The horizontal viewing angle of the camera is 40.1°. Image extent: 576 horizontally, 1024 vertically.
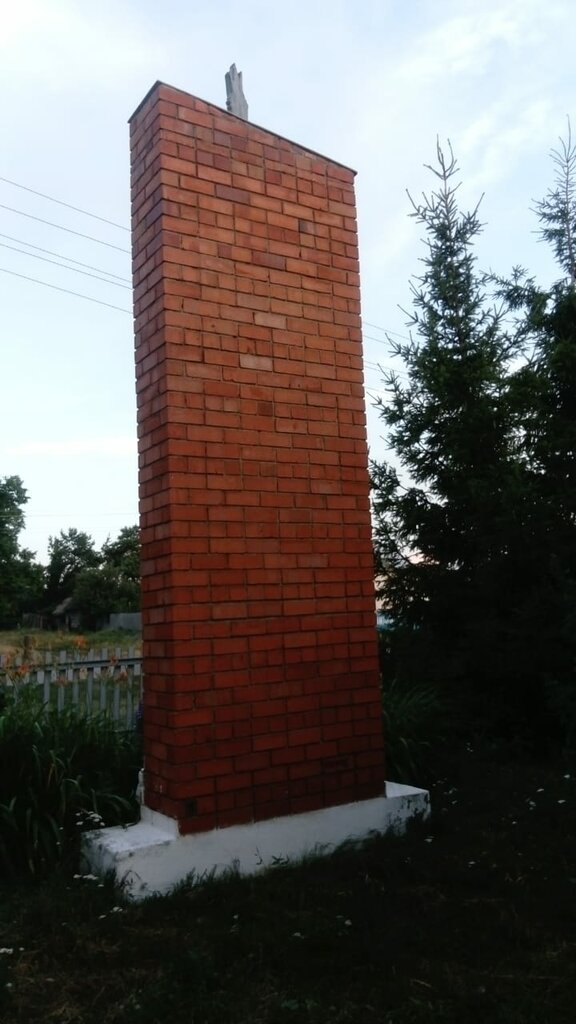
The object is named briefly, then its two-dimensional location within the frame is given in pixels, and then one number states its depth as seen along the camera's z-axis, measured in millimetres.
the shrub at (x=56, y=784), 3332
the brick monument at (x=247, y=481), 3279
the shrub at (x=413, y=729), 4832
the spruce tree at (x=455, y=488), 6418
